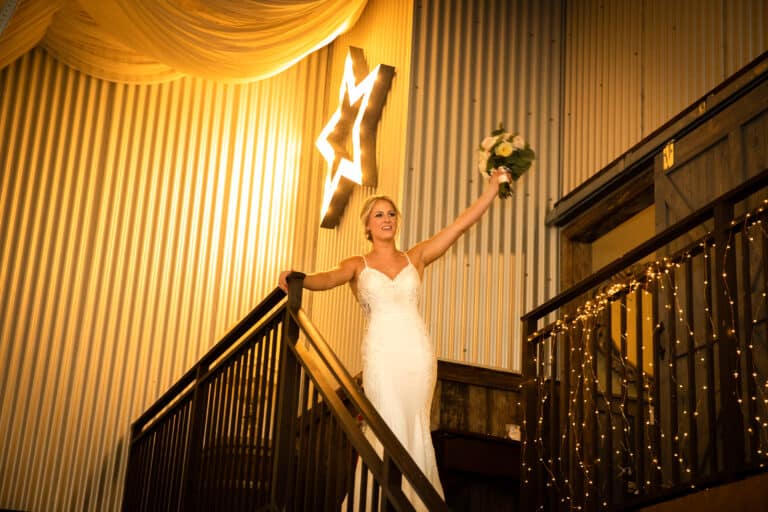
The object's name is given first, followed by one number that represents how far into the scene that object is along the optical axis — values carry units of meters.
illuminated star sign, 8.84
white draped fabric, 8.94
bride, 5.34
